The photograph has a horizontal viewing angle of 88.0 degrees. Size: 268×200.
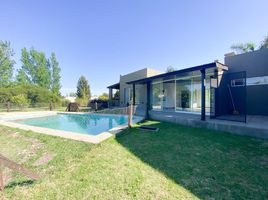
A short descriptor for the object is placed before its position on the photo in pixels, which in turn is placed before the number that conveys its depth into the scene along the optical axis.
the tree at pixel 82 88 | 33.58
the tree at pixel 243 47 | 24.42
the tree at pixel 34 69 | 32.22
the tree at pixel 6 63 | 26.31
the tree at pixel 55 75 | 35.94
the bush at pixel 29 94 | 19.83
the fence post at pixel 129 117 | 7.53
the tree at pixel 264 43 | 21.21
